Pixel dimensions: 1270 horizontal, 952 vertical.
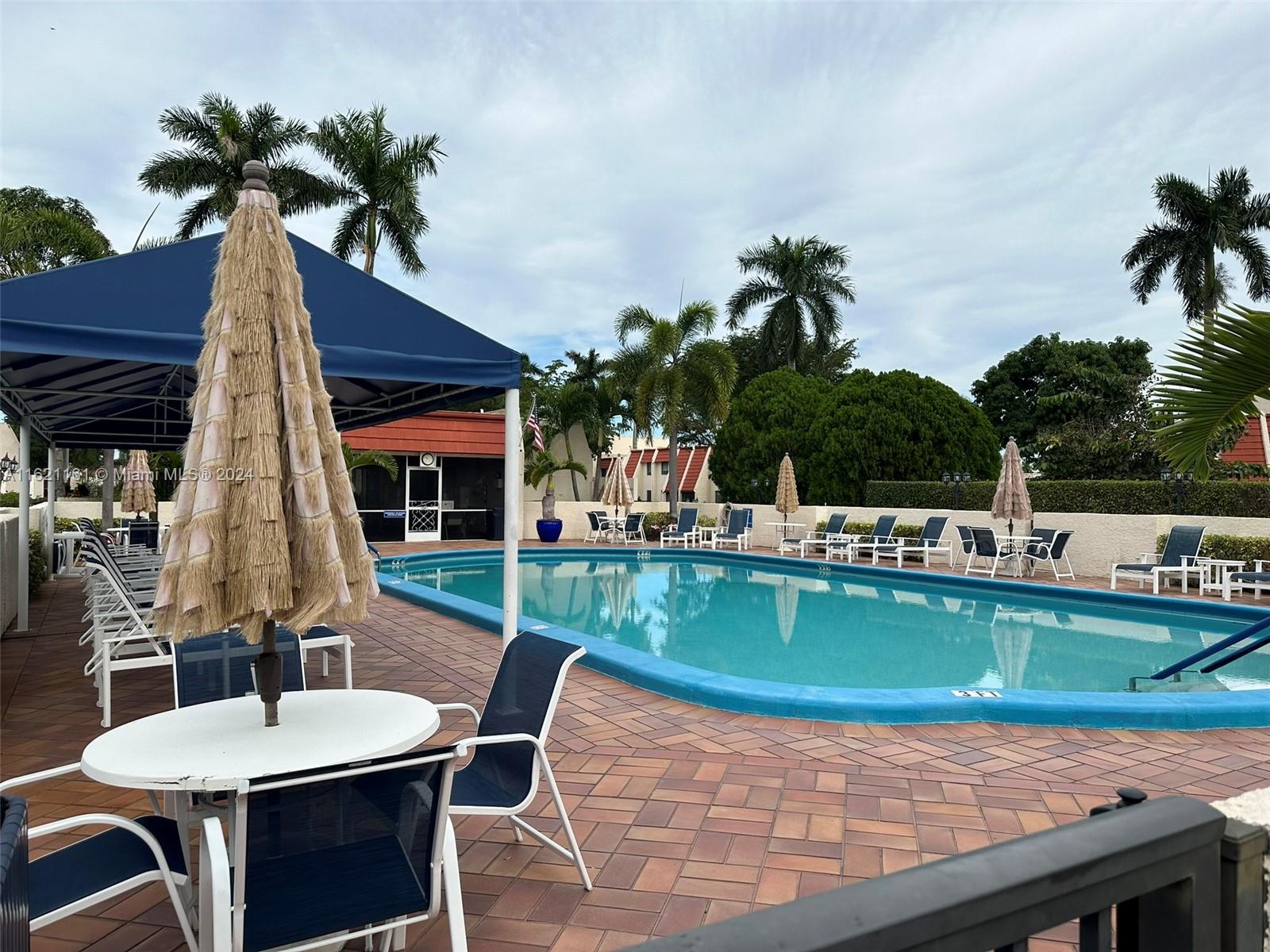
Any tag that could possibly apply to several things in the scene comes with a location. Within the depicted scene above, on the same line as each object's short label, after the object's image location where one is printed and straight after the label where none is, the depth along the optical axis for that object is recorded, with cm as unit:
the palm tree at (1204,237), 2542
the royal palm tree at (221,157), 1928
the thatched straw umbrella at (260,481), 244
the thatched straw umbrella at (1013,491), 1394
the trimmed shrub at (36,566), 1023
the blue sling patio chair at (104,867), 198
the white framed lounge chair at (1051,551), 1292
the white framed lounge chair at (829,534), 1667
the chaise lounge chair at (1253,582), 1016
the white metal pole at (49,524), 1119
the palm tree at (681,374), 2214
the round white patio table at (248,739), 210
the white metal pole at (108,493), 1264
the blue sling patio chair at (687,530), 1933
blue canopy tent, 373
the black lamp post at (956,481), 1681
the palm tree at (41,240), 1436
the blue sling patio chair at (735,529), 1886
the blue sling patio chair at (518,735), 272
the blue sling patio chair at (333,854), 191
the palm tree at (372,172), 2073
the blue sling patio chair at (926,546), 1500
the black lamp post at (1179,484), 1362
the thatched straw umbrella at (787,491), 1852
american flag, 2133
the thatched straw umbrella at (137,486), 1530
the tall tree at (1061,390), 2447
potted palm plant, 2062
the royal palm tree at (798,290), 3008
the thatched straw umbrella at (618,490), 2047
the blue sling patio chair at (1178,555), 1128
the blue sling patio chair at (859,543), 1572
